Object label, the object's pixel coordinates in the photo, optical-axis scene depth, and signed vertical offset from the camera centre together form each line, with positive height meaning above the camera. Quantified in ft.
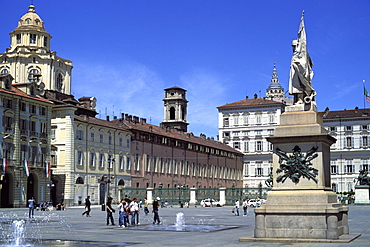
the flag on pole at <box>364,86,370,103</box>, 292.81 +48.15
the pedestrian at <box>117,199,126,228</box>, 99.65 -3.71
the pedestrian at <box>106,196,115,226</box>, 102.99 -3.31
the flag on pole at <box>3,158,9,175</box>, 211.61 +9.81
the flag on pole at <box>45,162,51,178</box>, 236.63 +8.87
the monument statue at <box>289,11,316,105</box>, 63.52 +12.46
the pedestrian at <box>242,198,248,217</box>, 152.66 -3.89
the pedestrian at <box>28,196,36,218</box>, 139.64 -3.92
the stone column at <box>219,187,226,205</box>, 273.13 -2.33
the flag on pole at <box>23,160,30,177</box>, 221.46 +9.05
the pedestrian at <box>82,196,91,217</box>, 145.05 -4.17
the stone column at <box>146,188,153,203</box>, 276.00 -1.40
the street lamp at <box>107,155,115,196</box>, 258.65 +13.13
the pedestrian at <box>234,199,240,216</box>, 150.41 -3.85
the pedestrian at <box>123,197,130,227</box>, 99.50 -3.88
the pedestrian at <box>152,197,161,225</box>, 108.27 -3.31
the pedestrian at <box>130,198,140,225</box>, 103.99 -3.19
